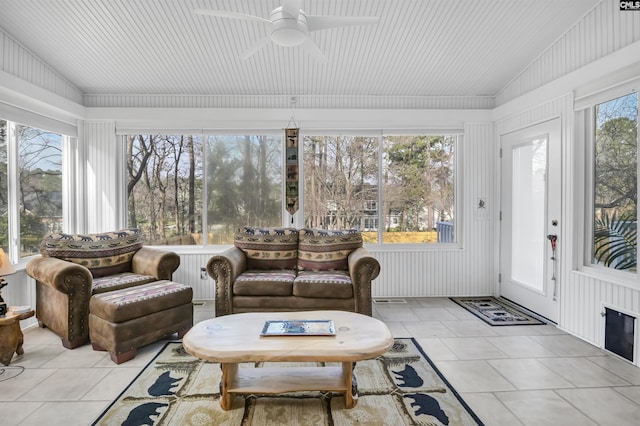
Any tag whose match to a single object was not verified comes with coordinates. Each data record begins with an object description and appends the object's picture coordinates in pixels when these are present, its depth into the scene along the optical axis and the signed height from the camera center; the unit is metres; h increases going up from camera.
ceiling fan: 2.34 +1.26
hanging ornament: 4.70 +0.48
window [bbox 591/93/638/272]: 2.96 +0.22
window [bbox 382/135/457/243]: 4.87 +0.33
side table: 2.79 -0.97
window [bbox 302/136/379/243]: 4.82 +0.43
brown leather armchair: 3.08 -0.58
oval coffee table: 2.02 -0.79
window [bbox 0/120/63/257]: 3.56 +0.27
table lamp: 2.79 -0.46
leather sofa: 3.47 -0.71
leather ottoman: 2.87 -0.90
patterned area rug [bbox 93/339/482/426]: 2.11 -1.21
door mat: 3.84 -1.16
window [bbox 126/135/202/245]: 4.80 +0.35
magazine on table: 2.25 -0.76
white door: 3.81 -0.09
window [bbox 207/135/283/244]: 4.81 +0.42
